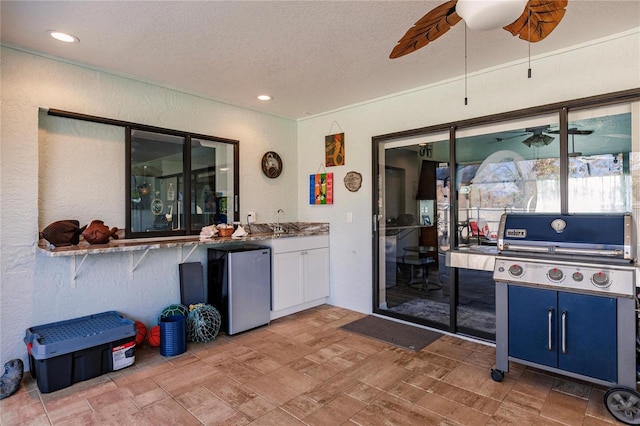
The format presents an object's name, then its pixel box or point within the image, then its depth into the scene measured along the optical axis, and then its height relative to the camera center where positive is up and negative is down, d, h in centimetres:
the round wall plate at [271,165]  455 +64
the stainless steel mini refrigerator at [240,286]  355 -78
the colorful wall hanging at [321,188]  463 +33
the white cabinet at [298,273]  402 -76
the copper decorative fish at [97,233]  287 -16
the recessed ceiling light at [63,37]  251 +133
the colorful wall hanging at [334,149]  451 +83
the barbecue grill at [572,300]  216 -62
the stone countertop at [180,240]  266 -26
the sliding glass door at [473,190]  276 +19
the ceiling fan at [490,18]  142 +92
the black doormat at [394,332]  337 -127
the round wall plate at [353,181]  432 +39
